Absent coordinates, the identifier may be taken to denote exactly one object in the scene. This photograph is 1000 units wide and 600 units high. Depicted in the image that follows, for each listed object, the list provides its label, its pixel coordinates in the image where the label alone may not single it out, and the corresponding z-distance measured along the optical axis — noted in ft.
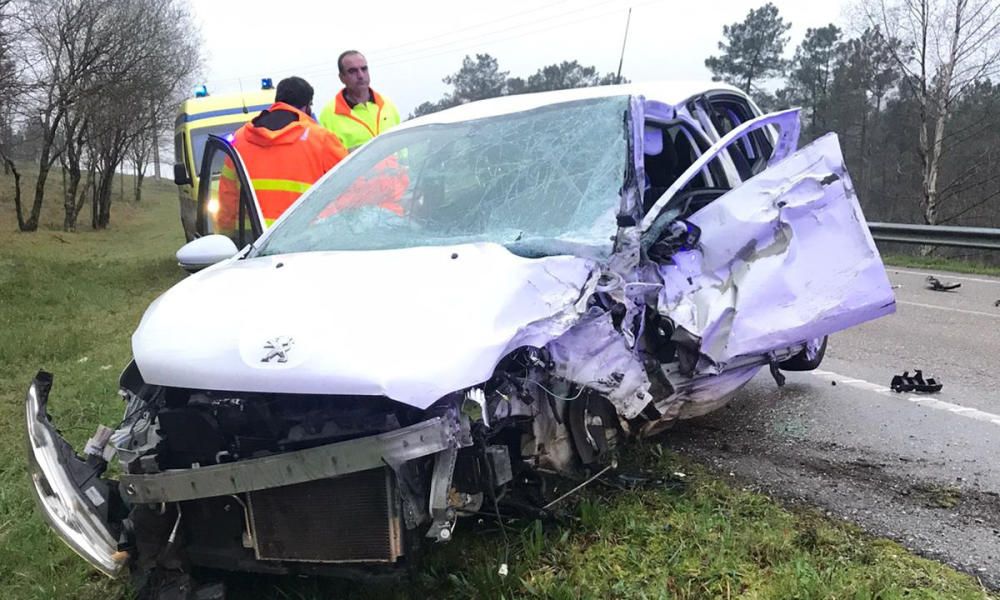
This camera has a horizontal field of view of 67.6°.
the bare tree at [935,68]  62.69
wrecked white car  6.94
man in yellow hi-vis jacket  16.85
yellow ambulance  34.04
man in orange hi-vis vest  13.64
